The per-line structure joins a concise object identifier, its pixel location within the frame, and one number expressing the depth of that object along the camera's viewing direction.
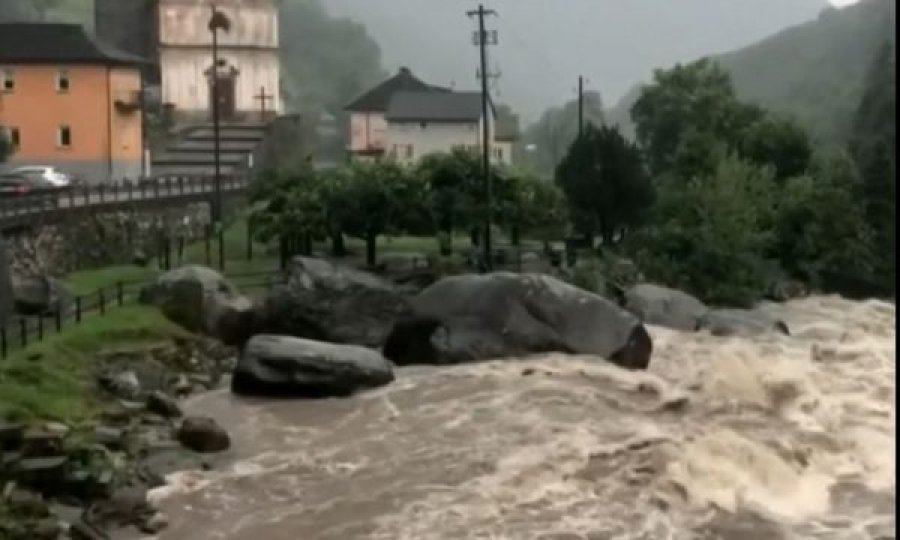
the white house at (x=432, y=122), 71.56
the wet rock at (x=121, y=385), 26.75
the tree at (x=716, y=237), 43.25
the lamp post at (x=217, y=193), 45.09
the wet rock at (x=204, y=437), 23.44
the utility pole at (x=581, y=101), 62.42
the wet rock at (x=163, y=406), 25.63
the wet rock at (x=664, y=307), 37.09
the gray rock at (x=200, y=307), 32.94
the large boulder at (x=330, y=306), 33.25
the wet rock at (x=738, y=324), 35.59
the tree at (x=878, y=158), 46.78
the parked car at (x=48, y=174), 48.98
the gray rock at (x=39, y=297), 30.83
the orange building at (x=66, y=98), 55.91
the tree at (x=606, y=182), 50.34
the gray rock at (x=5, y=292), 29.88
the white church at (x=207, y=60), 76.50
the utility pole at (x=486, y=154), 43.94
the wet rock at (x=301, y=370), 27.61
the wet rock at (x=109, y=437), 22.70
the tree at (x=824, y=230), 46.53
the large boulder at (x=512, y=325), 30.39
